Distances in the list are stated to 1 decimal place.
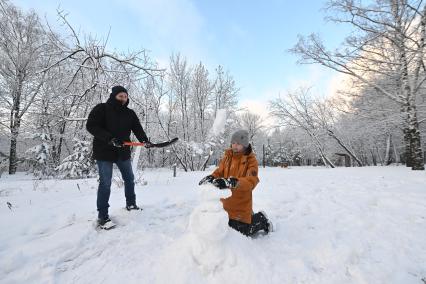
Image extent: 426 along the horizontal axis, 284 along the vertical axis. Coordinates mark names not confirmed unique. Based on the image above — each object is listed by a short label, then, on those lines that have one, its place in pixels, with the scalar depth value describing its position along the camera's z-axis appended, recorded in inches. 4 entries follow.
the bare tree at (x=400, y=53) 394.7
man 129.1
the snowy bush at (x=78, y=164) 472.7
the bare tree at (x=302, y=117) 847.7
